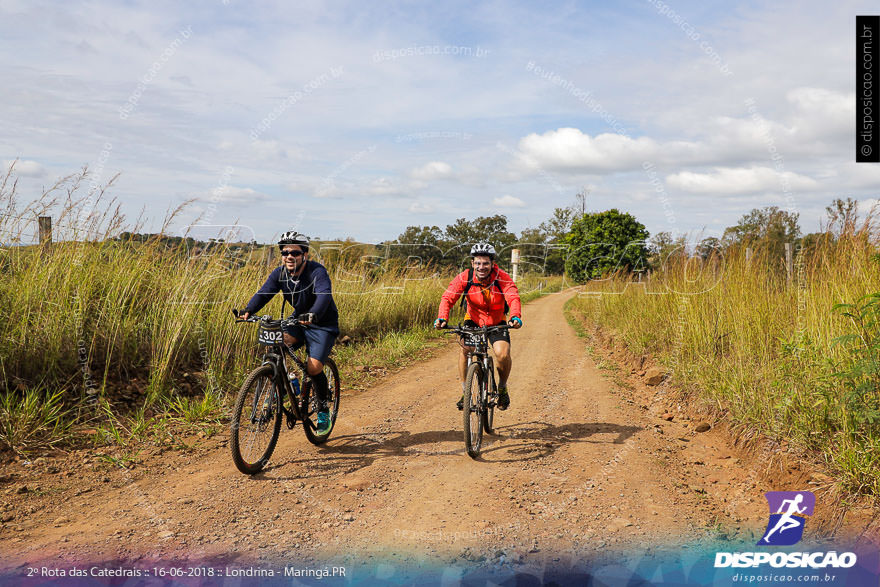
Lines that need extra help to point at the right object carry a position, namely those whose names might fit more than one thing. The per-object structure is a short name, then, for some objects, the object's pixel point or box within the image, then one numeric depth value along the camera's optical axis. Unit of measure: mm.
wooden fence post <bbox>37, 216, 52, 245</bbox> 6598
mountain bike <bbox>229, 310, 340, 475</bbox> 4566
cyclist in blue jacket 5176
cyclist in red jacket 5785
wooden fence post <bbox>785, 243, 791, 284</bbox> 7289
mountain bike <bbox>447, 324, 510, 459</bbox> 5094
